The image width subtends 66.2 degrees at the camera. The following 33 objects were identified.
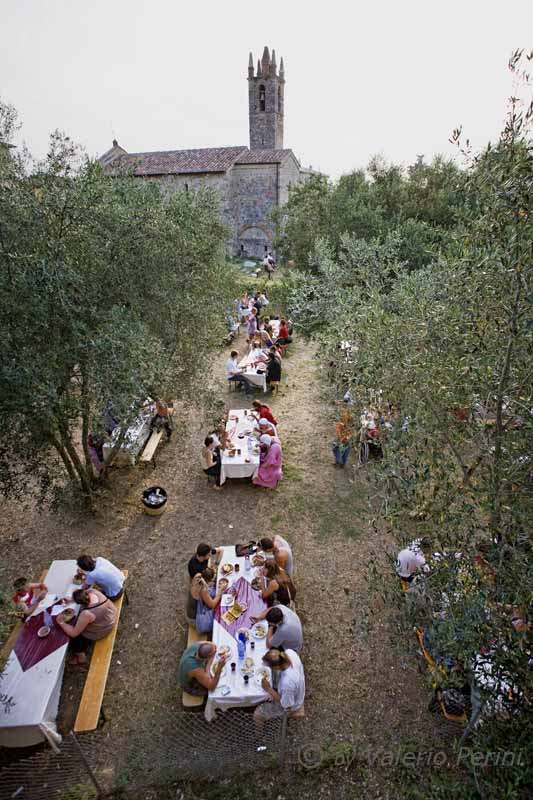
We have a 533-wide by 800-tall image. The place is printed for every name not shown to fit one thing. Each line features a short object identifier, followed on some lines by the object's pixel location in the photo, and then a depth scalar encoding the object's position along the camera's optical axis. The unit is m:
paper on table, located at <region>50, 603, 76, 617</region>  6.02
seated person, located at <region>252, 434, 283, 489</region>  9.39
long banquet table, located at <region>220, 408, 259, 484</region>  9.44
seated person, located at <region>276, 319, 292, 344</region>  16.95
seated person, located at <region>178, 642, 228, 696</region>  5.16
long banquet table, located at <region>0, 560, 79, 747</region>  4.87
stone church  29.48
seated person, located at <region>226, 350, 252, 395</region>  13.72
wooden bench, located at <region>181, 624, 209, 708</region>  5.40
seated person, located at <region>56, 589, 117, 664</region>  5.86
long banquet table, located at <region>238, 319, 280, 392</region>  13.52
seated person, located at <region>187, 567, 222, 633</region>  6.02
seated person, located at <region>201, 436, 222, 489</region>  9.55
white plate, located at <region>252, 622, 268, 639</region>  5.73
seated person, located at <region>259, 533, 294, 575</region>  6.79
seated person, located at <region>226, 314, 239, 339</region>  16.93
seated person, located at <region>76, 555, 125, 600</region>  6.34
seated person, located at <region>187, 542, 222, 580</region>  6.53
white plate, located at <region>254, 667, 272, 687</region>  5.23
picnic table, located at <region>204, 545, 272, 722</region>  5.12
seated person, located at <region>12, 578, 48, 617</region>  6.01
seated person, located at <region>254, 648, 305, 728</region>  5.03
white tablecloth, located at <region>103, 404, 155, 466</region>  9.42
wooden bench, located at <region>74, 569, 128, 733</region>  5.27
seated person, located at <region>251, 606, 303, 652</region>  5.53
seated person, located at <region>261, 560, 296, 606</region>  6.20
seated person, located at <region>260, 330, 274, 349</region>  15.41
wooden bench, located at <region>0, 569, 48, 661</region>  5.54
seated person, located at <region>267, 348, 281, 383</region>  13.46
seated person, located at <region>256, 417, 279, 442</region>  10.10
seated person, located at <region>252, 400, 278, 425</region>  10.91
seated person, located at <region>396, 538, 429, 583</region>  5.51
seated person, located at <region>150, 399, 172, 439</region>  10.82
